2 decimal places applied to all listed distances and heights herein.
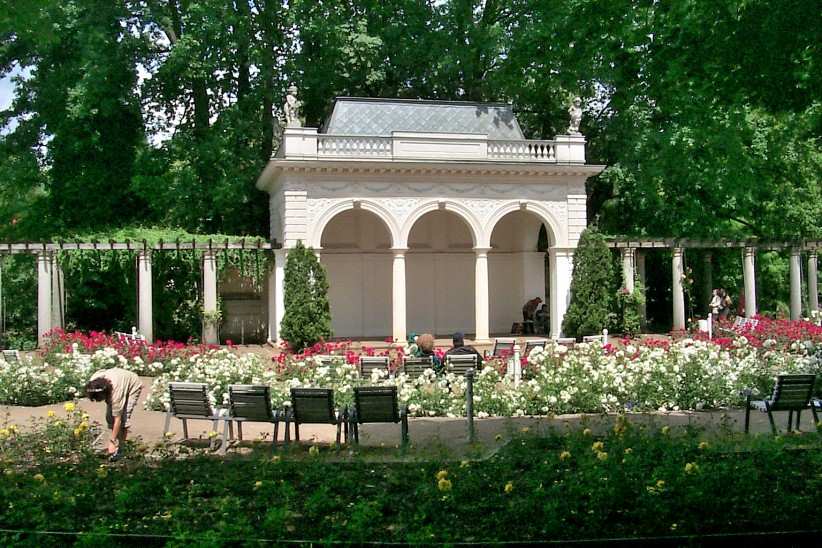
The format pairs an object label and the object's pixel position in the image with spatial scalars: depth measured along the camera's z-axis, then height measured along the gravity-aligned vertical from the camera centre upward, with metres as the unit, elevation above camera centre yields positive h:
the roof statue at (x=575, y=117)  25.78 +6.03
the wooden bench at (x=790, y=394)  11.18 -1.39
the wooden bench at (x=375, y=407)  10.68 -1.41
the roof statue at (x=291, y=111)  23.82 +5.95
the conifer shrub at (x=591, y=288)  24.50 +0.38
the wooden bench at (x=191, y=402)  11.25 -1.36
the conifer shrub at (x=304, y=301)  22.19 +0.12
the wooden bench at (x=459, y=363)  14.04 -1.08
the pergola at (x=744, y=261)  26.84 +1.32
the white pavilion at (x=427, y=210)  23.95 +3.02
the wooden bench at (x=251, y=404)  10.95 -1.37
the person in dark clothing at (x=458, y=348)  14.21 -0.82
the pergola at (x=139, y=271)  23.20 +1.11
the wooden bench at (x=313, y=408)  10.72 -1.41
